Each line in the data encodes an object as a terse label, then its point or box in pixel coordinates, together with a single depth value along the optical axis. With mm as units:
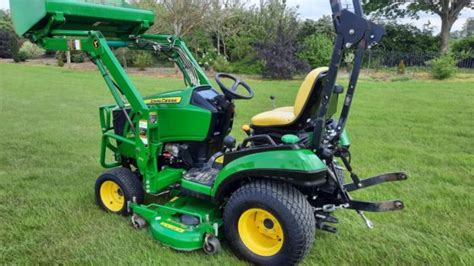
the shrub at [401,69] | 17828
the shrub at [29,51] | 26805
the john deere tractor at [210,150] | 2754
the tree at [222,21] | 20719
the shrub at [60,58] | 23228
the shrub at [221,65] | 19578
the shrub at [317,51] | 18094
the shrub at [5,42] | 27547
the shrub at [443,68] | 16142
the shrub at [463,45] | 21917
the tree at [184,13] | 18891
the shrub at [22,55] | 26375
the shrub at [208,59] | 20234
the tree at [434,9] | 23406
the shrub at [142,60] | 21531
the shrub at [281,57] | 16891
